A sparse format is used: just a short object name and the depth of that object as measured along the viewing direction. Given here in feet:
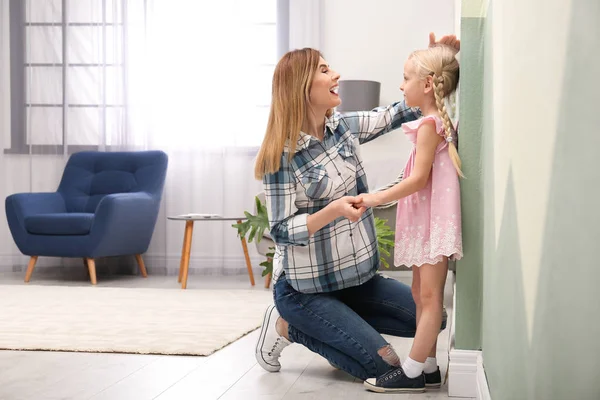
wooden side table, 15.94
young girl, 6.59
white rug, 9.48
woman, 7.14
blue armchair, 16.61
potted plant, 13.85
